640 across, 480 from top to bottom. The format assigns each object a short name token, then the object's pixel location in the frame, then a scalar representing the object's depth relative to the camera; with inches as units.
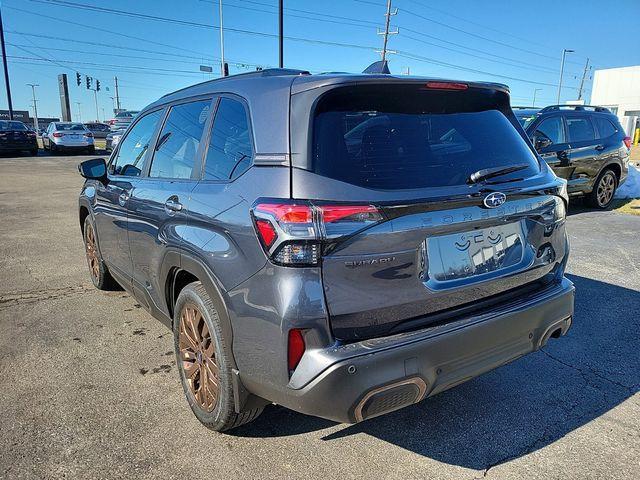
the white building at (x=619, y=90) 2178.9
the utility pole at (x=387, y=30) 1821.4
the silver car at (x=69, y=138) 943.7
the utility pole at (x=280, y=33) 839.7
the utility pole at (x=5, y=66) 1277.1
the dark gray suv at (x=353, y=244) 76.6
